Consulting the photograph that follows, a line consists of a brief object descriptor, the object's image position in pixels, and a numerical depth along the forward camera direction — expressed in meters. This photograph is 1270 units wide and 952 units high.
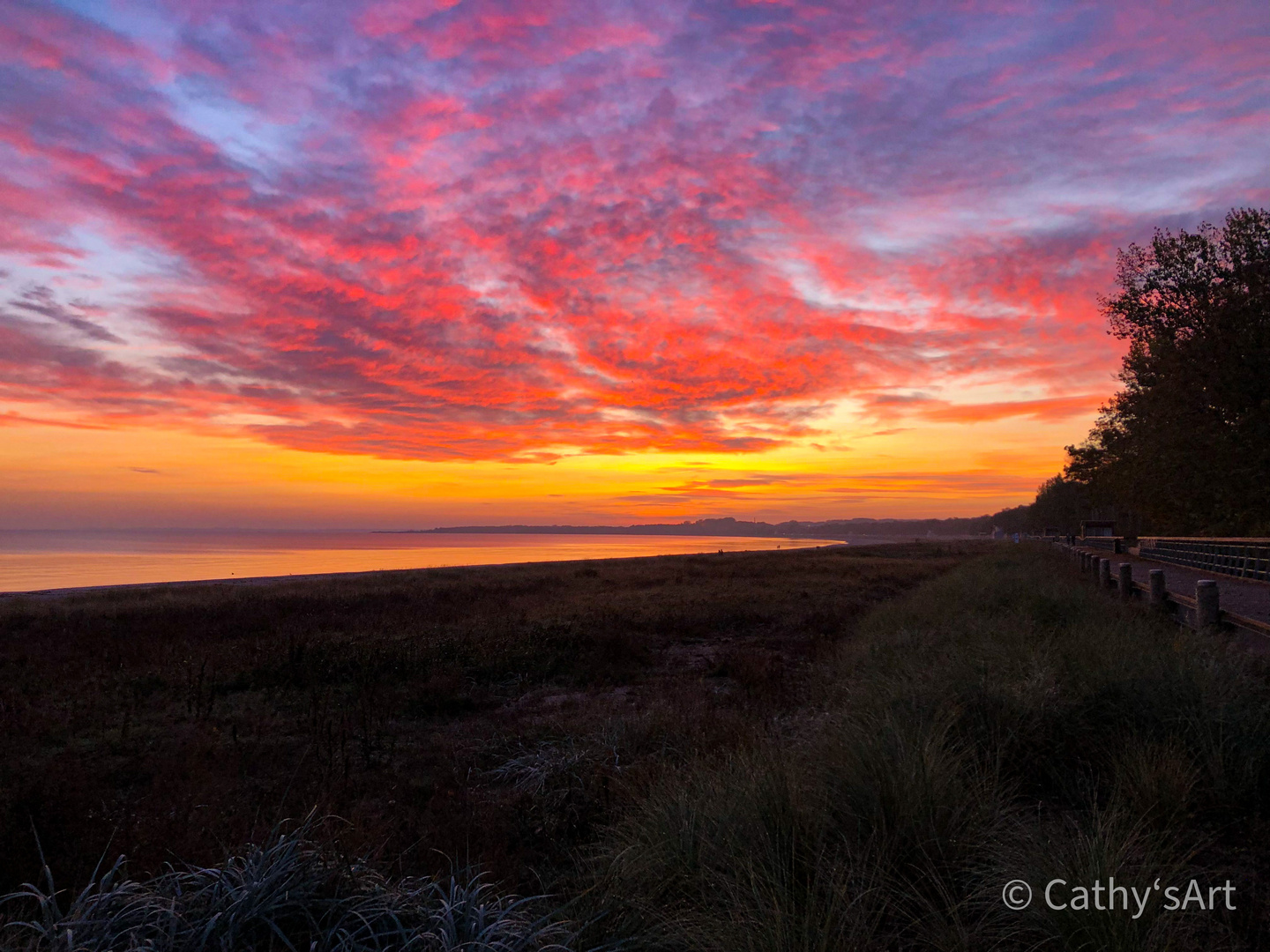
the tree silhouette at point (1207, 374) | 27.67
